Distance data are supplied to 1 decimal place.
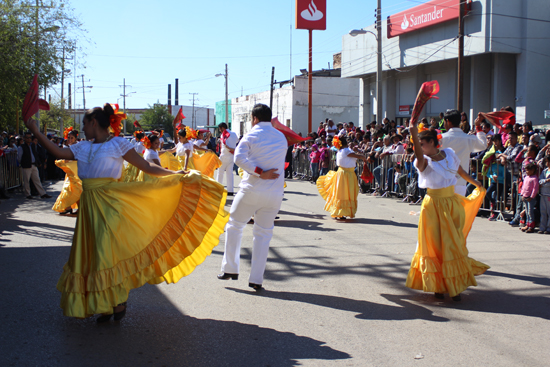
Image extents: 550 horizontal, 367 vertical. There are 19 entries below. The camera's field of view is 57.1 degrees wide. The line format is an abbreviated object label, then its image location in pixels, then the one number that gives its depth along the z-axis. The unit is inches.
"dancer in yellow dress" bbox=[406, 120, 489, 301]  206.2
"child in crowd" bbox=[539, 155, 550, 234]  358.6
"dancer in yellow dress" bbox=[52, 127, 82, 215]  431.2
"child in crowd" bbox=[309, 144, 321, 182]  813.9
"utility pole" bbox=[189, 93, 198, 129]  4473.4
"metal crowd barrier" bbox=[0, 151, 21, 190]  607.5
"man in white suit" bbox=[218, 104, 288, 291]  219.5
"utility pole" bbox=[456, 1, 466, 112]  802.2
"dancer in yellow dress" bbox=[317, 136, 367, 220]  419.8
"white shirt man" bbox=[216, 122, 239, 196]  547.2
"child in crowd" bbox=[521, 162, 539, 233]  365.7
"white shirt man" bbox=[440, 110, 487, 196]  259.9
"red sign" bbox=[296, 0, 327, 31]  1435.8
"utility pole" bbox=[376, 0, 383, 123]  943.5
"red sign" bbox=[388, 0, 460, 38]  962.8
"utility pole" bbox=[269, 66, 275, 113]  1941.4
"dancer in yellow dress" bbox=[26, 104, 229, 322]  167.9
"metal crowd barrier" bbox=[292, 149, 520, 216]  419.5
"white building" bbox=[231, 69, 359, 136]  1859.0
